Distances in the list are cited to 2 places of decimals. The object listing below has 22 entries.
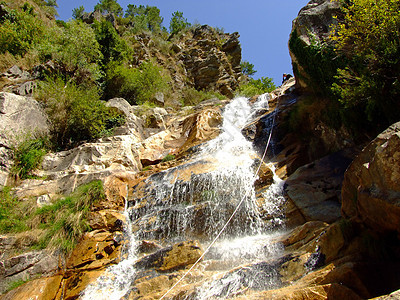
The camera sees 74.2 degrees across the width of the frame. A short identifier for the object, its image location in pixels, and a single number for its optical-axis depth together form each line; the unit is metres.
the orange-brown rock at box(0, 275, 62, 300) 5.19
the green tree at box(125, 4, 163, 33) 30.75
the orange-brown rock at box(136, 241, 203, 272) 5.29
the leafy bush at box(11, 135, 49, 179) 9.09
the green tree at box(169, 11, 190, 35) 35.45
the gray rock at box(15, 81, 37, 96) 12.23
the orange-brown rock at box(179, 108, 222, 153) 12.13
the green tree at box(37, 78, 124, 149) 11.43
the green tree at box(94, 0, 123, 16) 37.97
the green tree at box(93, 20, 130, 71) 18.89
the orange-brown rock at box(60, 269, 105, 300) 5.41
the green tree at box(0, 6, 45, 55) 15.66
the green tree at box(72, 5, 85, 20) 36.78
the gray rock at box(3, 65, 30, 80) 13.77
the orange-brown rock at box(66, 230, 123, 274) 6.13
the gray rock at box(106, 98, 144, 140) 12.45
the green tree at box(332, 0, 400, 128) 5.83
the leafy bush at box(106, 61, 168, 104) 17.00
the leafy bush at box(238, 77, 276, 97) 21.61
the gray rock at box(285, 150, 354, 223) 5.84
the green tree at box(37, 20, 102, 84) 14.96
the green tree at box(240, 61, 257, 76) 35.19
